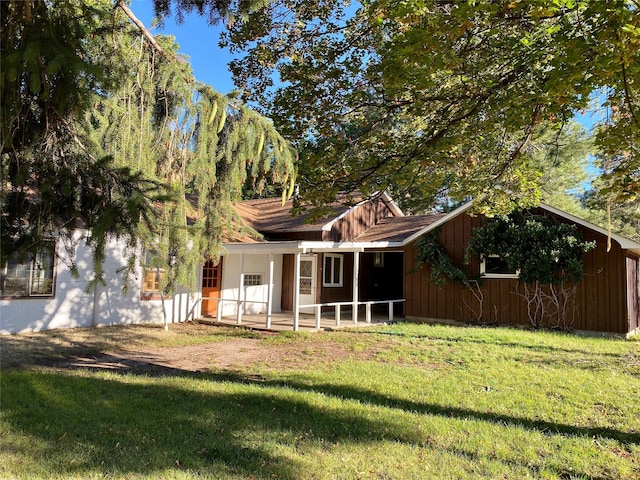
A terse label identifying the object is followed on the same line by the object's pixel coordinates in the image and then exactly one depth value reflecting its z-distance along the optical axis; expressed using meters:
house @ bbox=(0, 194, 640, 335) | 12.15
